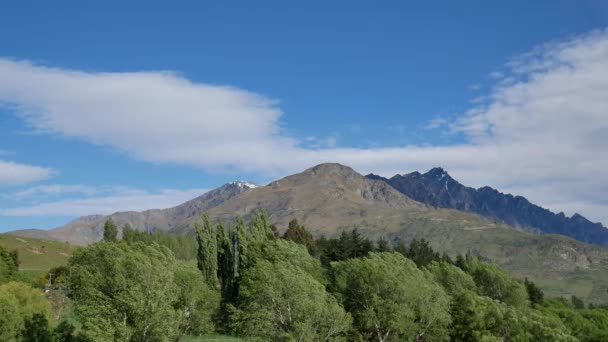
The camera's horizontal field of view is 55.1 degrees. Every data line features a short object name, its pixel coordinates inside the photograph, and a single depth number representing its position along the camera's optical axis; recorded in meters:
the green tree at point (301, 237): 162.50
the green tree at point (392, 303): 107.50
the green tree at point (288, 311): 90.93
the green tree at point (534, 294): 171.50
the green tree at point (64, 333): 92.75
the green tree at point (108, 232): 196.12
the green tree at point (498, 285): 145.19
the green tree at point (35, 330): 94.12
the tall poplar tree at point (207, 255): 142.38
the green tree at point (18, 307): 92.19
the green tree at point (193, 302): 107.81
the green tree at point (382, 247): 156.62
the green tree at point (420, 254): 160.75
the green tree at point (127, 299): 81.00
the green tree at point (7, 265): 145.25
